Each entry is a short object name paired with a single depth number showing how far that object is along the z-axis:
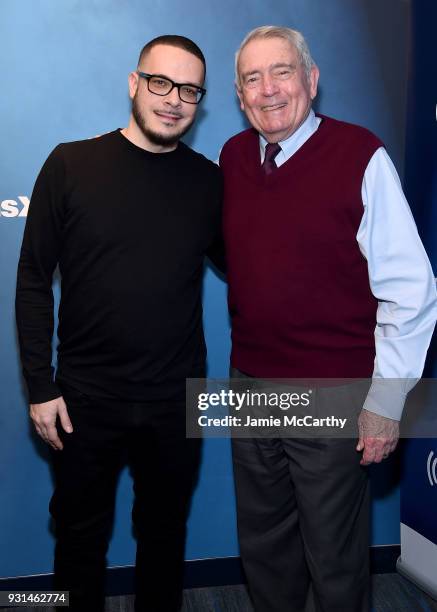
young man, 1.96
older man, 1.84
